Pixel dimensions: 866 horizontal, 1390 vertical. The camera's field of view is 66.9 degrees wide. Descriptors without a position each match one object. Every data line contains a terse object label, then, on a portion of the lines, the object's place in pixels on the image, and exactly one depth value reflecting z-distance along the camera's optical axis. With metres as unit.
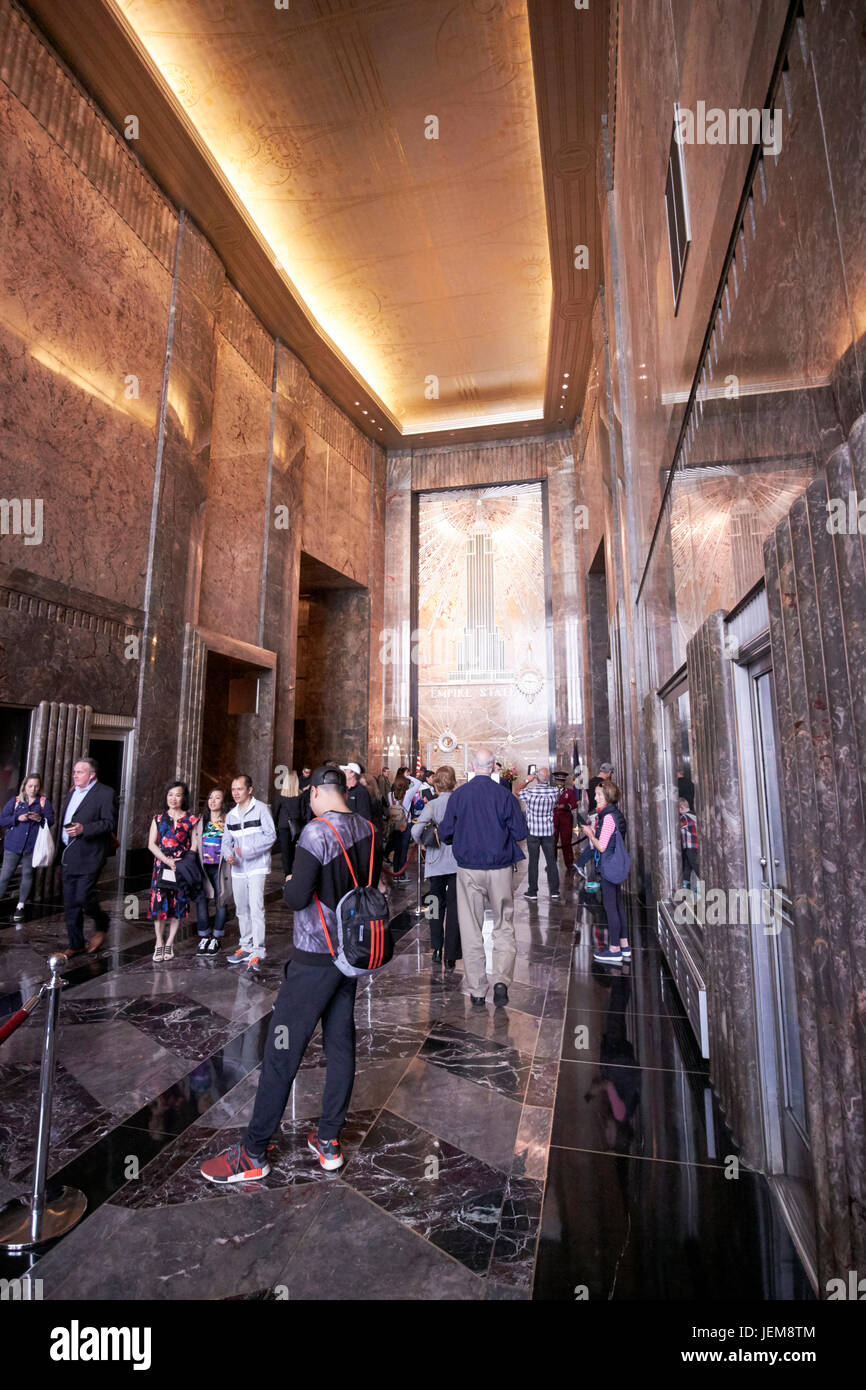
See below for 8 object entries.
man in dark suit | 5.53
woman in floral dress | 5.45
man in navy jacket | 4.41
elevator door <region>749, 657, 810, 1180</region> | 2.56
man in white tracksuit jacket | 5.16
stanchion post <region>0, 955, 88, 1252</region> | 2.16
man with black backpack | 2.49
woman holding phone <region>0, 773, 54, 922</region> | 6.55
